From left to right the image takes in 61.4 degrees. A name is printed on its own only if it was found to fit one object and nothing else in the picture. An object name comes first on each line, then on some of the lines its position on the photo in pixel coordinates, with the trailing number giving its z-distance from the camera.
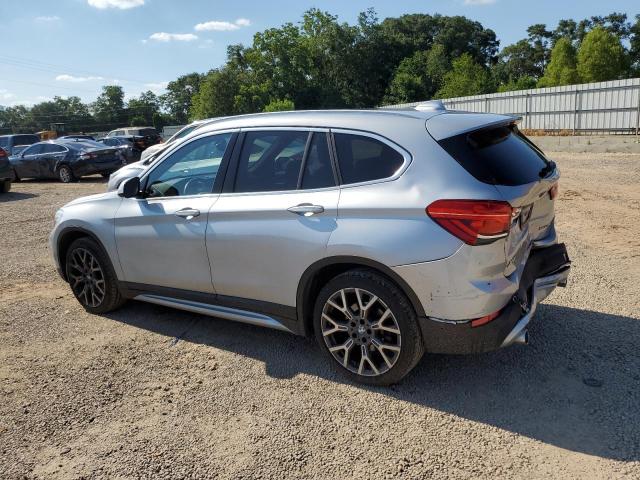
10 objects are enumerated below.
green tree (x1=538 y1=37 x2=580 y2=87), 39.53
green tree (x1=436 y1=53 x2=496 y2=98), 44.03
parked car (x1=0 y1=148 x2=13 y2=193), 15.16
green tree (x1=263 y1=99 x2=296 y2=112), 45.61
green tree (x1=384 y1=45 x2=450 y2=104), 64.19
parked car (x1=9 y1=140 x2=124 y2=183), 17.58
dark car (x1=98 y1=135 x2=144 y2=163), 20.83
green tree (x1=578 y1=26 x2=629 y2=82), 36.19
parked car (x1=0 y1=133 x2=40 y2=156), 23.09
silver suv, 3.12
